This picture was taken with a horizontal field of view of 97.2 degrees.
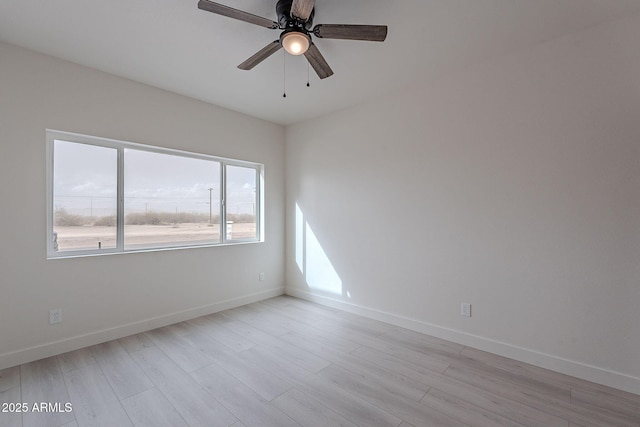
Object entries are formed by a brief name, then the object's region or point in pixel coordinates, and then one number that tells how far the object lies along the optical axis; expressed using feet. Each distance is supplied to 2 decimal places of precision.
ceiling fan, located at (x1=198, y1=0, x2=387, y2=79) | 5.41
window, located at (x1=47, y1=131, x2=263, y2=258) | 8.86
